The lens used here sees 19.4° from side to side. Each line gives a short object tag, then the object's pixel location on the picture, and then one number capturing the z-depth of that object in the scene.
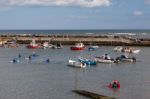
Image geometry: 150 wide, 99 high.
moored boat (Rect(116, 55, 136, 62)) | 72.00
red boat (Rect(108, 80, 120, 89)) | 44.19
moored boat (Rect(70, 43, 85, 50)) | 96.74
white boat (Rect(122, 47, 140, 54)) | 89.44
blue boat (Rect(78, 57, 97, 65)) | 65.20
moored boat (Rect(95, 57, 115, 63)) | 69.11
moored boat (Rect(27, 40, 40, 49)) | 103.43
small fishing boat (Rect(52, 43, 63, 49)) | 103.12
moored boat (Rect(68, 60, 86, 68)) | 61.75
